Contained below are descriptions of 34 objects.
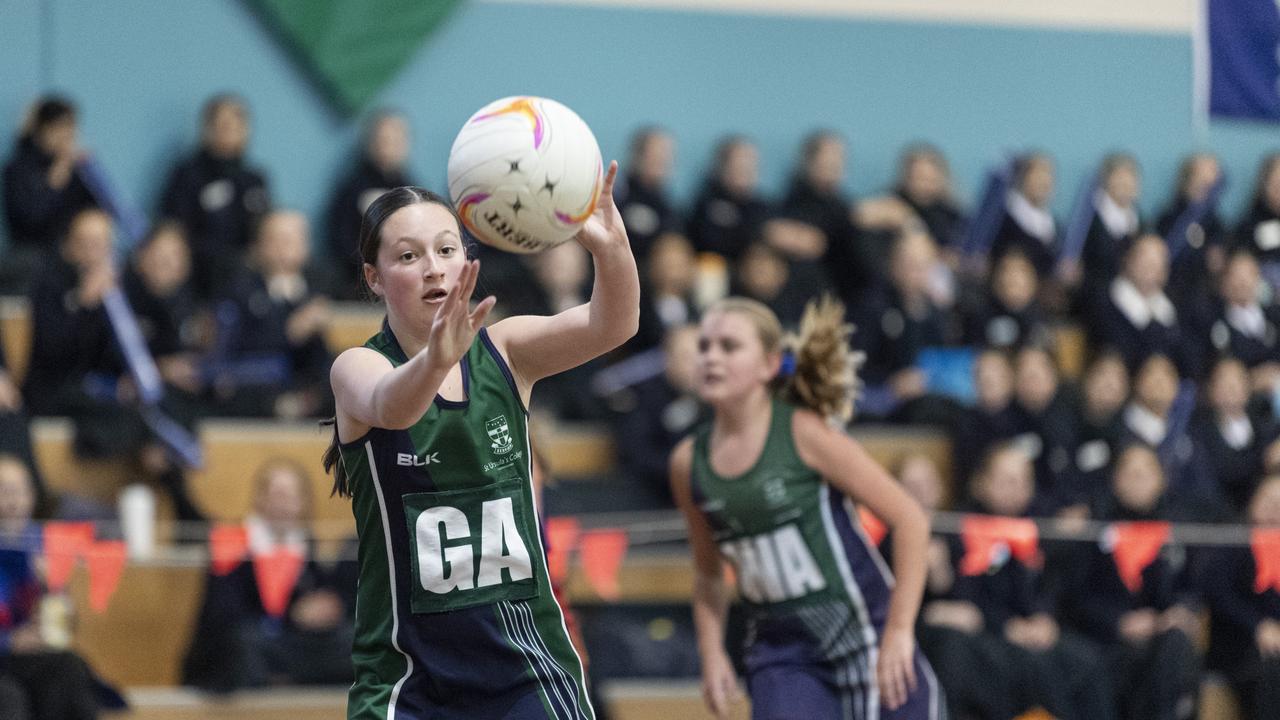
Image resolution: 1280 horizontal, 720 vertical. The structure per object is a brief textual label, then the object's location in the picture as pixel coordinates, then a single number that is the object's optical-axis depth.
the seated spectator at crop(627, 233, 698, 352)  19.20
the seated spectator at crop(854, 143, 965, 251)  22.37
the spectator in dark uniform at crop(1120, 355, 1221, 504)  19.59
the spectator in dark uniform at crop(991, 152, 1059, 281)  22.95
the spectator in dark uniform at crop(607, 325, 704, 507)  17.56
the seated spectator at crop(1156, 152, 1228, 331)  22.86
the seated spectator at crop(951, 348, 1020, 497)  18.45
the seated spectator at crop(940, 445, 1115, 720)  15.58
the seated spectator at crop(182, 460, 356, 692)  14.66
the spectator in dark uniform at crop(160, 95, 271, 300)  19.48
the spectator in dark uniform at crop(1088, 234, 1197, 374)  21.47
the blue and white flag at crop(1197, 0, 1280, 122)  17.52
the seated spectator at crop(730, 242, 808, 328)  19.50
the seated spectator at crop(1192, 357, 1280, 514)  19.89
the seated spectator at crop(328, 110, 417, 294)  20.34
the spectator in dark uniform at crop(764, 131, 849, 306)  21.04
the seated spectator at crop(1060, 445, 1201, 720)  16.11
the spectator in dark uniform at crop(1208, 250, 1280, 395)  21.89
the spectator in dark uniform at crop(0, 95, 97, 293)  18.17
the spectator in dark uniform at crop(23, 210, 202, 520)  16.30
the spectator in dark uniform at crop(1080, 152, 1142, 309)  23.19
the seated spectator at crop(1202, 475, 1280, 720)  16.66
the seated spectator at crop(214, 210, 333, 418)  17.45
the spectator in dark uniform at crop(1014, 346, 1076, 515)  18.70
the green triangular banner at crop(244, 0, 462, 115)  21.52
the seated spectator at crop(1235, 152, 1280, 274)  23.75
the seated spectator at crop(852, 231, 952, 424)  19.27
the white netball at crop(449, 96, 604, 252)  6.50
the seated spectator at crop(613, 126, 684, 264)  20.95
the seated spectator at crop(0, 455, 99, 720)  13.29
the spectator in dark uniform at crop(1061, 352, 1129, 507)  18.64
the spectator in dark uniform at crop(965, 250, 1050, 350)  20.83
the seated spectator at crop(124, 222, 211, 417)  17.39
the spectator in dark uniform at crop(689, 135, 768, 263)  21.56
